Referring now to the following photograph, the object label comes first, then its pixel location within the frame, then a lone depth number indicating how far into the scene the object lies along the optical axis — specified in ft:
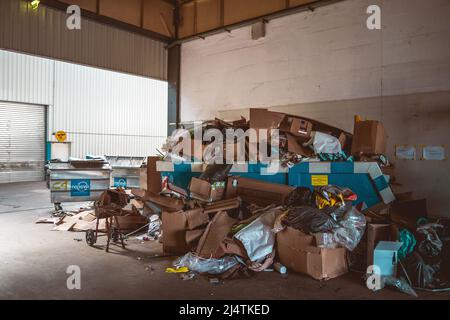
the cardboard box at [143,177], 19.69
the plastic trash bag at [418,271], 10.08
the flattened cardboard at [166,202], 13.56
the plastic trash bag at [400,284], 9.63
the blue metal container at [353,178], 12.85
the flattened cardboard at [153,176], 18.24
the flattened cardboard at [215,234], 11.62
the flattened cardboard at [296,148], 14.83
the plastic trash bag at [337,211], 11.11
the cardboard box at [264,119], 15.58
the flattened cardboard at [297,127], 15.37
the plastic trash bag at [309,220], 10.79
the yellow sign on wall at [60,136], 42.29
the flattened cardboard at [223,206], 13.01
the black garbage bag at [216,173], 14.03
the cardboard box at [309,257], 10.69
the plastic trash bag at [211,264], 11.10
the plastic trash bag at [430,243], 10.72
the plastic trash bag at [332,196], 11.75
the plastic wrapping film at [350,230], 10.87
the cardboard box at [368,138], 14.66
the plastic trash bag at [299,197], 13.10
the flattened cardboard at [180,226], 13.05
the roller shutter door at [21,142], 40.32
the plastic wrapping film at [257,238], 11.23
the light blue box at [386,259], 10.18
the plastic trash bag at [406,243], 10.88
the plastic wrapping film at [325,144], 14.74
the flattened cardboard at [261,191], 13.66
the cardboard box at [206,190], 13.85
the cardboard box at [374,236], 10.89
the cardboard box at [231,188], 14.33
